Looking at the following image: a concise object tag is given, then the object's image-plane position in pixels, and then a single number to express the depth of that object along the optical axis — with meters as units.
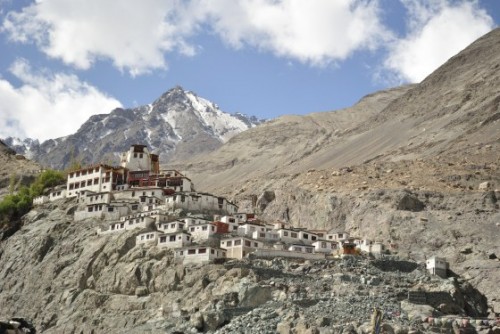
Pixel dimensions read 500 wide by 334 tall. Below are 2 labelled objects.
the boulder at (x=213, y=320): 61.62
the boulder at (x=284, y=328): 58.25
